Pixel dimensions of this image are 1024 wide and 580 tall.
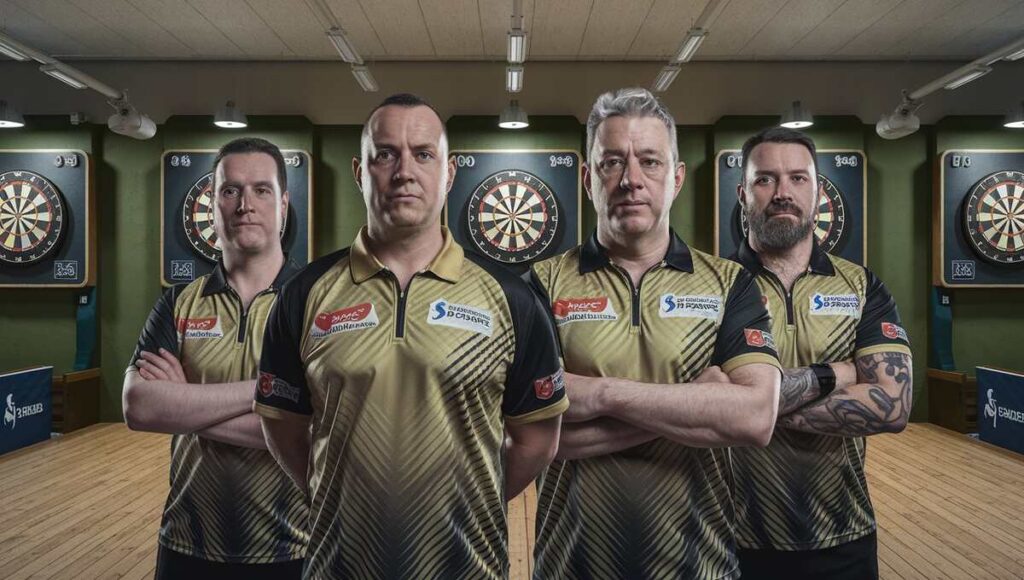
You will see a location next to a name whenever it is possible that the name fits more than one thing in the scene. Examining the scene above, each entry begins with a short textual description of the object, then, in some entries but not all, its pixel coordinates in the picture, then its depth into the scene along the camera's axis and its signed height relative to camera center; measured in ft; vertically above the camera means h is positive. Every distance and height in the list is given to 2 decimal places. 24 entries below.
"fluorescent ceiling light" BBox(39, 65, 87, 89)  17.34 +5.71
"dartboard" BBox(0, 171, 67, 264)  21.34 +2.28
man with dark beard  5.78 -0.98
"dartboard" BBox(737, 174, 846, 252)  20.97 +2.09
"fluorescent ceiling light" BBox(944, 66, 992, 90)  17.40 +5.52
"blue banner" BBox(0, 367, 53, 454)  17.89 -3.18
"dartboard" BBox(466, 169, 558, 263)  21.11 +2.25
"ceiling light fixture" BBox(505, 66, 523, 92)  17.63 +5.54
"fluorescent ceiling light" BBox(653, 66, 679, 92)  18.38 +5.78
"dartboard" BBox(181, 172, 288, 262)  21.07 +2.06
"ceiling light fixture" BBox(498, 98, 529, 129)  19.31 +4.83
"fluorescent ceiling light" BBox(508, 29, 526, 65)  15.34 +5.62
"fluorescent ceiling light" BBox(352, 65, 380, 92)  18.50 +5.93
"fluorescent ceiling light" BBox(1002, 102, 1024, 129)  19.02 +4.68
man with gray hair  4.73 -0.73
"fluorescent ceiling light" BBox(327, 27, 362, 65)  16.08 +5.97
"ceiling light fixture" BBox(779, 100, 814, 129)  19.34 +4.80
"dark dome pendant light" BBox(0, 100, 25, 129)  19.19 +4.92
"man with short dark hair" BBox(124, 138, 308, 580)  5.63 -0.92
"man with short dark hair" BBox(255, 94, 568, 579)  4.26 -0.61
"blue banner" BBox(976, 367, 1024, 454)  17.79 -3.34
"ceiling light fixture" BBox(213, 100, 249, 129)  19.43 +4.91
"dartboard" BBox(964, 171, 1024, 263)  21.26 +1.99
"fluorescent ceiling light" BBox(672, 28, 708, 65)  15.87 +5.83
